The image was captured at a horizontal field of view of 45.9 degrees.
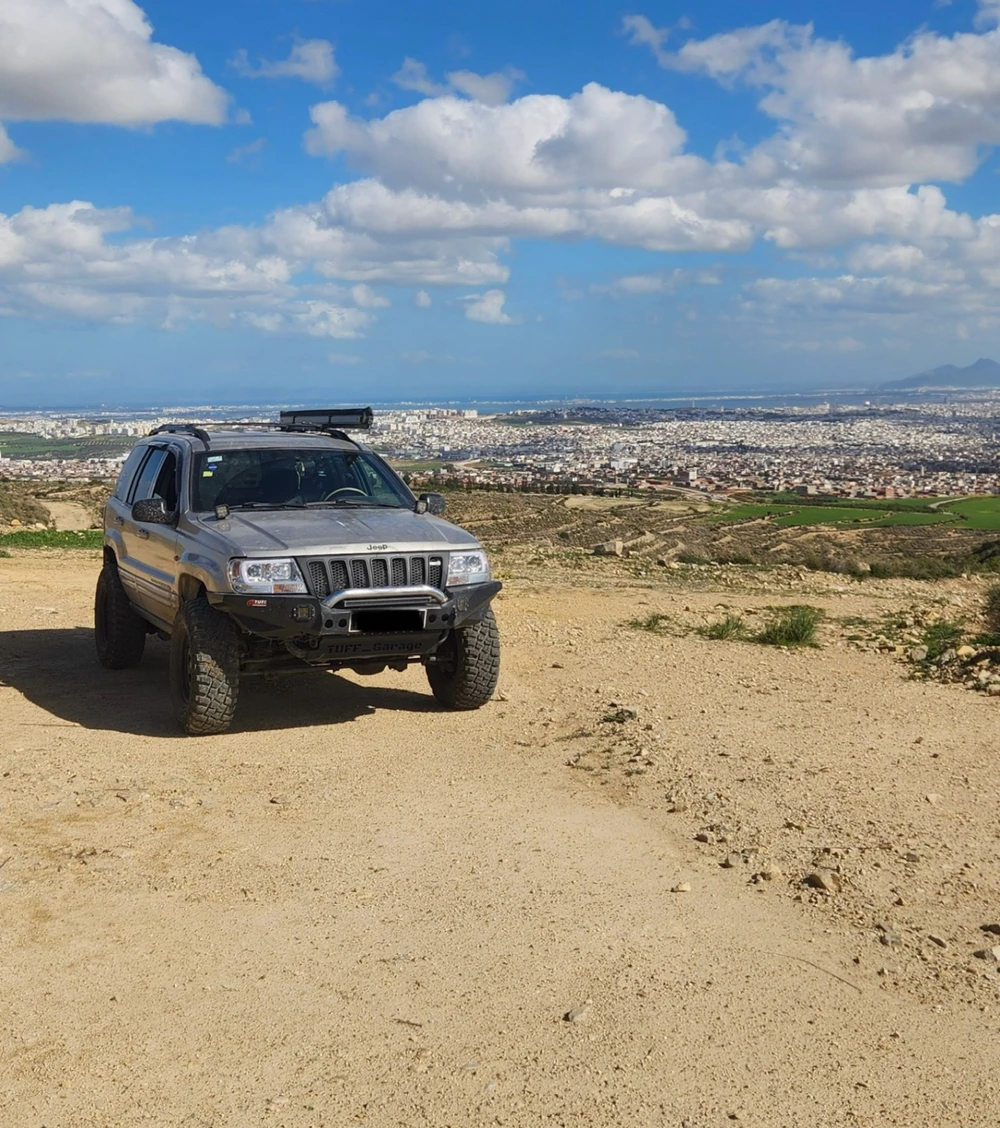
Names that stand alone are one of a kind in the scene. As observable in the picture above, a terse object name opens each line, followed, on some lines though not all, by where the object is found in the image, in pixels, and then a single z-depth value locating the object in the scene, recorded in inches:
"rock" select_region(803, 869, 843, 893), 197.2
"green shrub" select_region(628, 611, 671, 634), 467.5
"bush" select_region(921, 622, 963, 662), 410.2
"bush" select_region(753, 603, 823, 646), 438.0
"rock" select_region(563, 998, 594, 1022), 153.8
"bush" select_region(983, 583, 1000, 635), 489.7
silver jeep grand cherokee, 281.6
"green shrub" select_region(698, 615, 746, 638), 454.3
